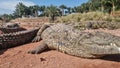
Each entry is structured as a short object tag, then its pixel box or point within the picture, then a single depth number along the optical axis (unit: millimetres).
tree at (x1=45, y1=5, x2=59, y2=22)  19666
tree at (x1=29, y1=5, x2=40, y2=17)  27039
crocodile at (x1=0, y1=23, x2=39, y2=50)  2860
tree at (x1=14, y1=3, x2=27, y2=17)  25554
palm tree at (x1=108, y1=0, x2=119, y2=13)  13438
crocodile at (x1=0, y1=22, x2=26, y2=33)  3891
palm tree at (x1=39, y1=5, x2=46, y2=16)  29494
